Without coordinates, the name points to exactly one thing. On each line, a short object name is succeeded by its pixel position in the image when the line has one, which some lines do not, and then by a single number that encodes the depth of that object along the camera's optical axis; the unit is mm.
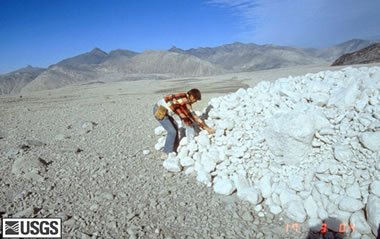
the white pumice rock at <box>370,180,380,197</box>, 3193
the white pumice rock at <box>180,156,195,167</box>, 4883
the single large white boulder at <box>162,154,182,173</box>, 4824
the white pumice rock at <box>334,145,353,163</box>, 3614
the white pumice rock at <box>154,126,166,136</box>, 6440
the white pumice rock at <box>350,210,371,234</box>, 3160
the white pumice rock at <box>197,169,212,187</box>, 4429
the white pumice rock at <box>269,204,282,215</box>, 3700
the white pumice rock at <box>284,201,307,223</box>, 3531
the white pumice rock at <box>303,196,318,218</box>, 3528
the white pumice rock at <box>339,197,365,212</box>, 3283
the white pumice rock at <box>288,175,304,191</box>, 3801
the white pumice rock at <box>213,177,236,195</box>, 4118
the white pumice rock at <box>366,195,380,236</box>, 3051
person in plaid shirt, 4879
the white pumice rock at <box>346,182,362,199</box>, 3357
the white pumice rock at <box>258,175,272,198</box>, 3953
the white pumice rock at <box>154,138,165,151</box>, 5738
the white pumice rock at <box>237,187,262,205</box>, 3889
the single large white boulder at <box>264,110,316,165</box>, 3977
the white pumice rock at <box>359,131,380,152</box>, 3457
